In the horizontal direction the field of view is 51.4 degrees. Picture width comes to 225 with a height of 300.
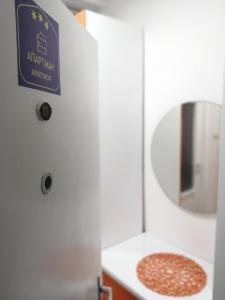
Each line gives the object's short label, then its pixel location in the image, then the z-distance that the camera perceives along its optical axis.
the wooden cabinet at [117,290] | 1.26
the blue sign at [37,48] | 0.47
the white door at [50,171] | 0.44
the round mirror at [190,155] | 1.33
